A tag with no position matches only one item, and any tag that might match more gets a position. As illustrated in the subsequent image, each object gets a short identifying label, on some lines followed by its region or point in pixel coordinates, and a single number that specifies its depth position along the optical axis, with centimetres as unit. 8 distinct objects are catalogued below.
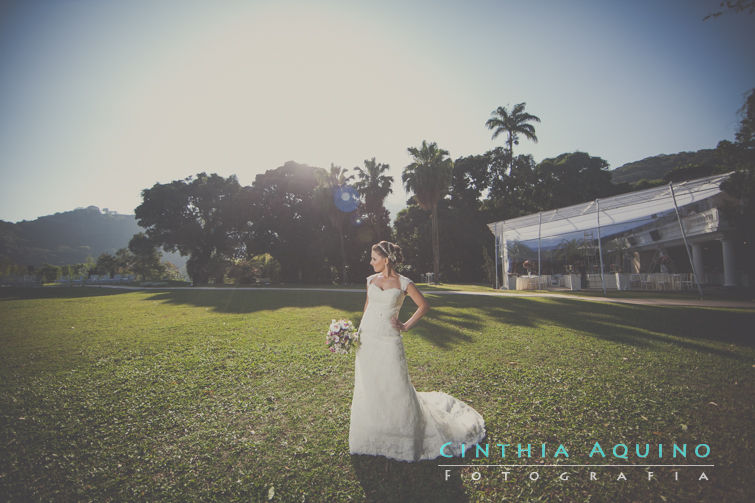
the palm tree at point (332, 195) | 2988
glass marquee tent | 1545
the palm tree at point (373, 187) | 3344
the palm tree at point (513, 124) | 3419
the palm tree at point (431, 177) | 2766
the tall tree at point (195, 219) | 3716
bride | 324
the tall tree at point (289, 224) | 3419
